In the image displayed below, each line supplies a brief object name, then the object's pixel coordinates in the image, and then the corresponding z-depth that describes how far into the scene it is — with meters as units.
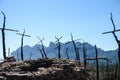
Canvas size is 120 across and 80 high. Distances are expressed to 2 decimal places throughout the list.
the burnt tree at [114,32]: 20.61
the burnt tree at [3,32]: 25.49
